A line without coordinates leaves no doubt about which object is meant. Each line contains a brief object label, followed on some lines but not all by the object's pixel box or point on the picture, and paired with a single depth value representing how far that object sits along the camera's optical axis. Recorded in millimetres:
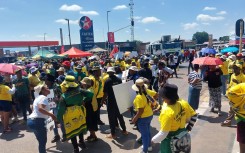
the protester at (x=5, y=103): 5330
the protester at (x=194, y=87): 5302
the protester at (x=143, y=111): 3421
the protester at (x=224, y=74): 7359
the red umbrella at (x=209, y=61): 5315
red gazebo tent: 11040
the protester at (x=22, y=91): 5645
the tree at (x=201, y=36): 97920
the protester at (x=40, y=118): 3430
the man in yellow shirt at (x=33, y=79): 6250
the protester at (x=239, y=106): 2807
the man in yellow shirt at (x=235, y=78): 4775
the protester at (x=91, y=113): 4217
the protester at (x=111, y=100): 4494
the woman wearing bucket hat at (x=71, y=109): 3529
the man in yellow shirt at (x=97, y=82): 4747
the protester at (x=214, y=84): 5500
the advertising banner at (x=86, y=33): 15646
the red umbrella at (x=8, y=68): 5767
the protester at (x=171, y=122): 2293
